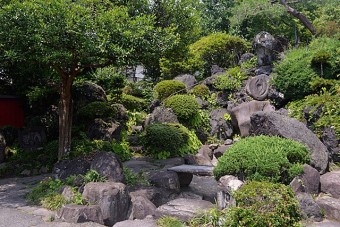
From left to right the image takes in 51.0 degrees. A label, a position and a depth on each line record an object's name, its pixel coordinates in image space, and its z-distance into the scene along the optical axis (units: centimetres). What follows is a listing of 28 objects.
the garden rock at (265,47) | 1523
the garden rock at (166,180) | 780
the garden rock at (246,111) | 1280
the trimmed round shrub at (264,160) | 642
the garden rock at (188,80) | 1604
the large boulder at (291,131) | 782
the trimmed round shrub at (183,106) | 1346
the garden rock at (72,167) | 775
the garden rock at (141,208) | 663
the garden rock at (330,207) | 641
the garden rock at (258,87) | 1361
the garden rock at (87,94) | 1355
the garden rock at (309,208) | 635
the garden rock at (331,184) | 709
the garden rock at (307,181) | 669
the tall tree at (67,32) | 709
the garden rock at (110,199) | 632
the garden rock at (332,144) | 929
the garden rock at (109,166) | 730
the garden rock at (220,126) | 1361
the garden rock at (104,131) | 1230
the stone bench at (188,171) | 775
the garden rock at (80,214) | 609
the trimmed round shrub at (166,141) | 1186
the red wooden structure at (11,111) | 1255
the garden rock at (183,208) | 624
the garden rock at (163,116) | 1330
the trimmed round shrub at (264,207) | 499
